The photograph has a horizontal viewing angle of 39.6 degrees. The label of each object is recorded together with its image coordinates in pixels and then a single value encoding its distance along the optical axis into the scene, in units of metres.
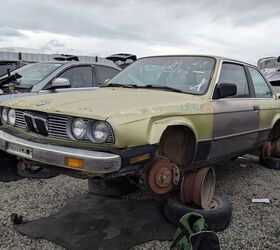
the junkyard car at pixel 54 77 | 6.05
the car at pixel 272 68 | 9.16
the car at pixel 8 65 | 8.13
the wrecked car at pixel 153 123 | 3.03
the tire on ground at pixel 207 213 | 3.64
